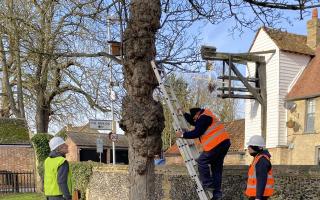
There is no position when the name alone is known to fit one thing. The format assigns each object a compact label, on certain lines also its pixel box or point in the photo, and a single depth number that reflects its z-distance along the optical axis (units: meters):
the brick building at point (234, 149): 26.77
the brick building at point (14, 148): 24.75
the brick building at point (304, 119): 19.14
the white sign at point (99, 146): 19.42
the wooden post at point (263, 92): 20.08
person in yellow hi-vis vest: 7.06
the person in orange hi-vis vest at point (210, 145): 6.27
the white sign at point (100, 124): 15.19
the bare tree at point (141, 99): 5.86
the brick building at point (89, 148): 39.76
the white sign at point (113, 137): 19.42
